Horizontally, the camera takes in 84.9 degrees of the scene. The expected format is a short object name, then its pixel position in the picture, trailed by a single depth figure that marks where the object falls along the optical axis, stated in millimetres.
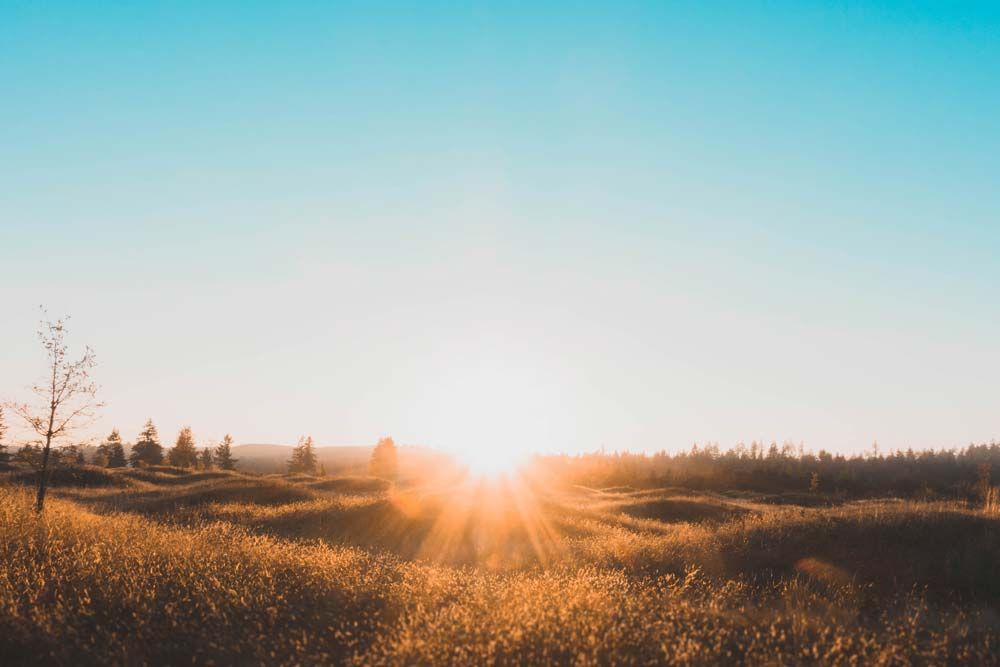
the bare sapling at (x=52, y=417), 16625
